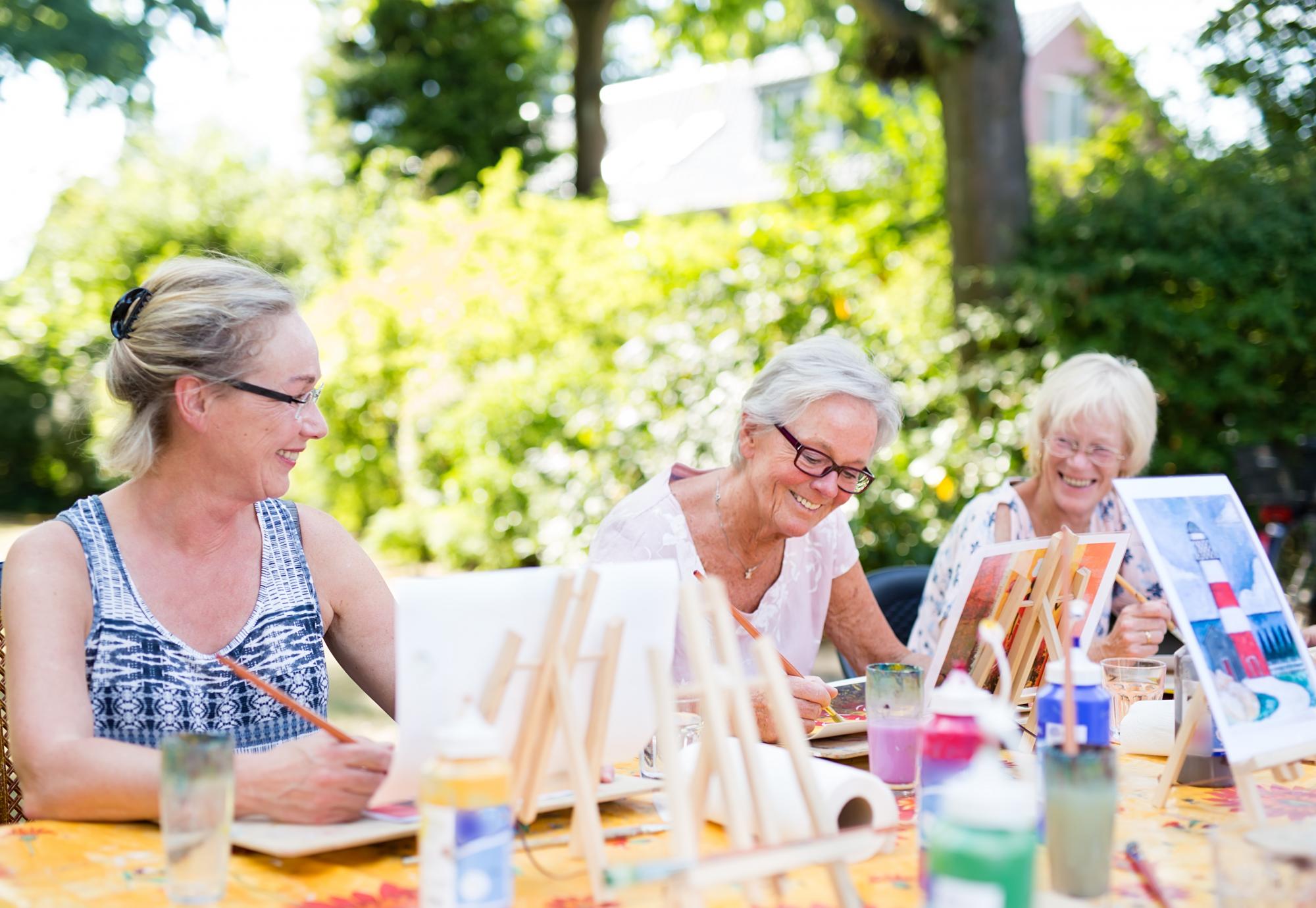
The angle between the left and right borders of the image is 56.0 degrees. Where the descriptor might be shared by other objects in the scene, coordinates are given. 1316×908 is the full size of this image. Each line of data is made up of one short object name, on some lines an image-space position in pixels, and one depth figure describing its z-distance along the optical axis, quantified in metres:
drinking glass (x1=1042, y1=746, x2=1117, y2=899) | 1.40
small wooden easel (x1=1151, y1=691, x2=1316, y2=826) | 1.72
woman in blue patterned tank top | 1.94
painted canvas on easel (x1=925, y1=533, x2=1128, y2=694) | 2.14
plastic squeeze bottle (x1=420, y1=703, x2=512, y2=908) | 1.23
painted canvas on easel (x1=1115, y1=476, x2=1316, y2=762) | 1.78
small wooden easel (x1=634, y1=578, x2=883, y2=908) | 1.21
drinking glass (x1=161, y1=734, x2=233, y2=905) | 1.39
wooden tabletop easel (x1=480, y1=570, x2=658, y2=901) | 1.42
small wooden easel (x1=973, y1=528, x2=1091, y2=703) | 2.10
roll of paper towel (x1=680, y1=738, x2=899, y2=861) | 1.49
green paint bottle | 1.04
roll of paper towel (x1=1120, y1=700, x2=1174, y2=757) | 2.13
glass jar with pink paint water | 1.88
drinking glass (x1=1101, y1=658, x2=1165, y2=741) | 2.30
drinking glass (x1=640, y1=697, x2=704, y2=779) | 1.86
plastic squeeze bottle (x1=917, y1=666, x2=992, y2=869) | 1.38
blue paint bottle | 1.64
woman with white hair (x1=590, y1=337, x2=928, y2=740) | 2.60
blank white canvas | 1.37
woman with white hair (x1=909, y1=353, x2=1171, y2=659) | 3.20
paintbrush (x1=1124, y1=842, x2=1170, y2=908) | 1.43
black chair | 3.34
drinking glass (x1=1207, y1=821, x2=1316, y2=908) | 1.26
